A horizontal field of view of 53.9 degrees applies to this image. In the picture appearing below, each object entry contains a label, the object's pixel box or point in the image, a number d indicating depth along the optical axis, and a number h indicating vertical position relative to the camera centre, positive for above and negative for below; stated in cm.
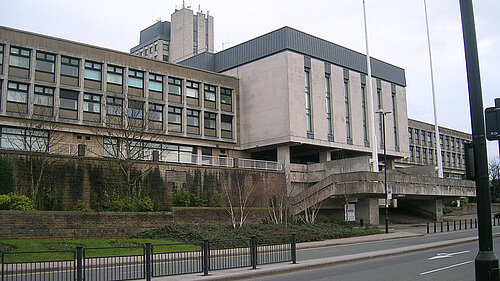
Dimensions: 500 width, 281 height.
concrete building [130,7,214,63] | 9894 +3529
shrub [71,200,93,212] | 3209 -24
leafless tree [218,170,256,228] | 3956 +37
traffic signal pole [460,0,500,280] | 844 +31
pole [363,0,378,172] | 4957 +757
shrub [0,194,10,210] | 2814 +16
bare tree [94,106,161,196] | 3712 +470
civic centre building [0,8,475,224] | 4034 +966
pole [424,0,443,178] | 6184 +1202
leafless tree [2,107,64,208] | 3206 +393
